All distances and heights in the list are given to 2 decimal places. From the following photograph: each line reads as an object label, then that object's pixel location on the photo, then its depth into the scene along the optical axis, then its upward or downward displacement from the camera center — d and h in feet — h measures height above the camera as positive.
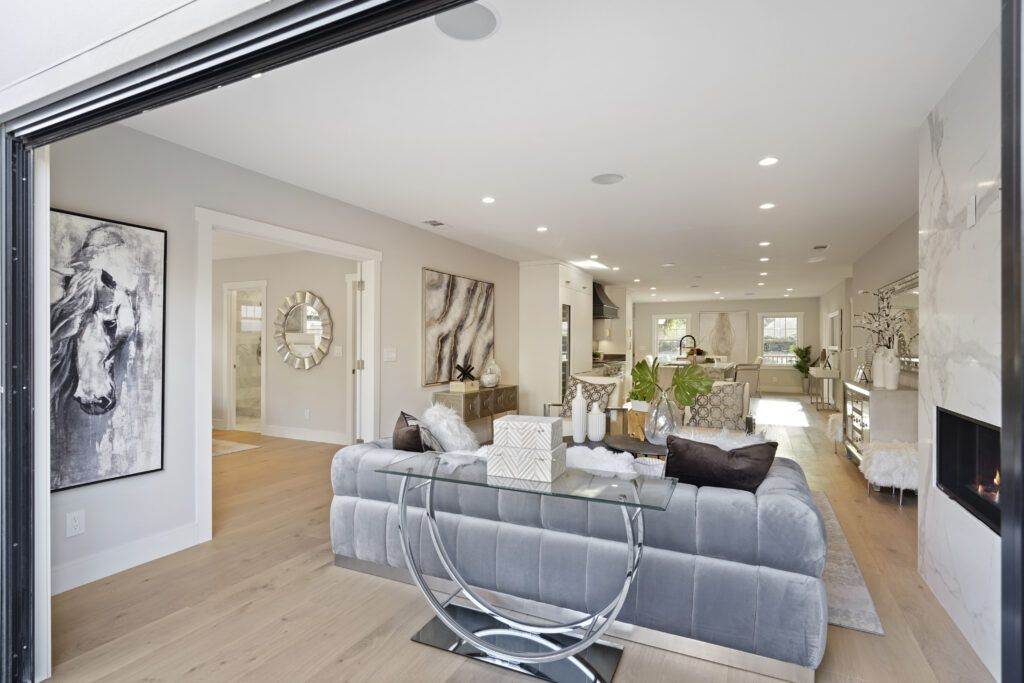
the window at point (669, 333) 48.03 +0.93
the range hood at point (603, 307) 31.32 +2.18
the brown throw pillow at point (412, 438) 9.50 -1.77
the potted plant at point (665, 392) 12.01 -1.18
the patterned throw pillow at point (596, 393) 19.72 -1.94
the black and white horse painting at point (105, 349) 8.95 -0.13
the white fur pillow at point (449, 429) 10.60 -1.79
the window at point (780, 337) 44.50 +0.53
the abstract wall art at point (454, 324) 18.79 +0.72
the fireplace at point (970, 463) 6.97 -1.80
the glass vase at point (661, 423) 11.98 -1.85
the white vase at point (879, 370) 15.39 -0.79
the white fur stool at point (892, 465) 13.42 -3.21
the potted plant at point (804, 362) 41.78 -1.52
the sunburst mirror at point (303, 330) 21.75 +0.52
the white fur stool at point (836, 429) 19.53 -3.29
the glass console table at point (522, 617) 5.94 -3.65
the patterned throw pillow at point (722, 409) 20.29 -2.59
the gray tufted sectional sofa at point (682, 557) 6.35 -2.97
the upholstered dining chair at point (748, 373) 30.55 -1.77
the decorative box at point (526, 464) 6.35 -1.51
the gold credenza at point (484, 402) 19.19 -2.35
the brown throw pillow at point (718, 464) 7.24 -1.73
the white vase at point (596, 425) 11.06 -1.75
